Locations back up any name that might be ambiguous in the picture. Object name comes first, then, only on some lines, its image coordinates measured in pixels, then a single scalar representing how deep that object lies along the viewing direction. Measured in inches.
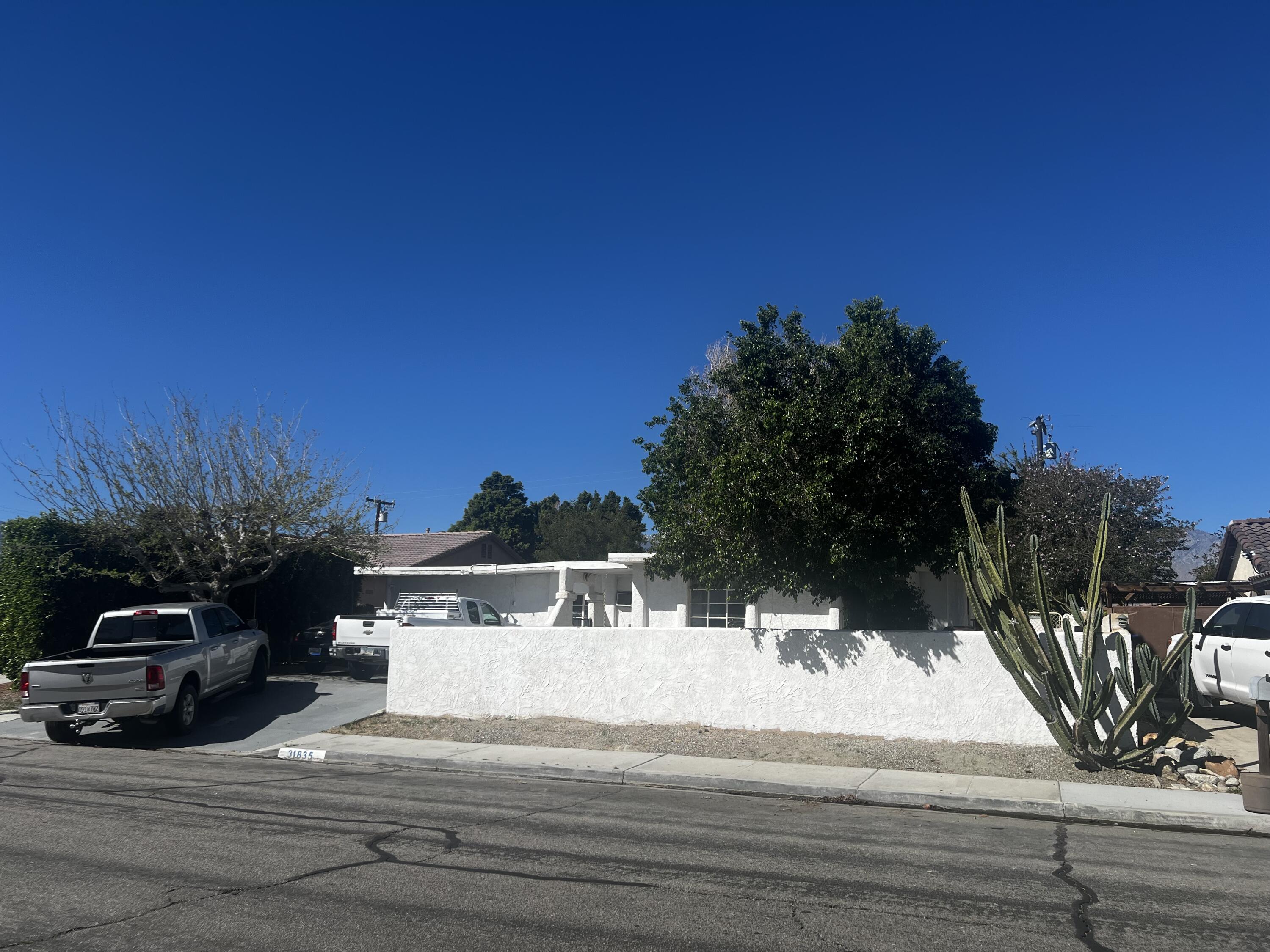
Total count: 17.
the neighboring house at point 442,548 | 1326.3
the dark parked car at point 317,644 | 818.8
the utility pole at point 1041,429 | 1549.0
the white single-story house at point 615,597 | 861.2
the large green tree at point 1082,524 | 850.1
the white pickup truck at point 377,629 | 759.7
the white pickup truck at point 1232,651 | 451.2
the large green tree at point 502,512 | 2822.3
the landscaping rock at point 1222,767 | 415.5
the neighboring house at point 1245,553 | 884.6
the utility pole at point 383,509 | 1674.5
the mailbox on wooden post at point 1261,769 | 353.4
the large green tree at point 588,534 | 2287.2
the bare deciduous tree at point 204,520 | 770.8
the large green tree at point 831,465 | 511.2
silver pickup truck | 523.2
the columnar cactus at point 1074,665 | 419.8
